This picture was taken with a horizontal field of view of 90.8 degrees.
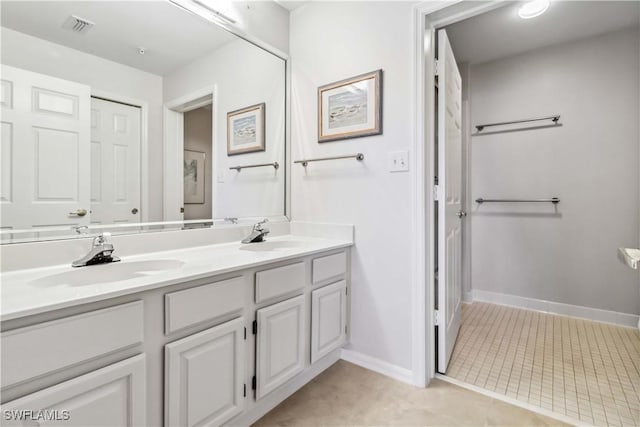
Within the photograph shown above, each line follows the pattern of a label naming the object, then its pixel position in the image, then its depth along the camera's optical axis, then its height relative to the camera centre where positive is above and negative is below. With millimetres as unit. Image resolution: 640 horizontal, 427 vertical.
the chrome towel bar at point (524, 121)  2736 +835
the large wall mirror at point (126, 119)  1170 +442
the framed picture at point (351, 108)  1820 +639
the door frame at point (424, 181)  1657 +171
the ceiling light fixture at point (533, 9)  2051 +1352
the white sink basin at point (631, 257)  1118 -170
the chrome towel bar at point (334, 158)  1866 +341
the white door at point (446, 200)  1755 +76
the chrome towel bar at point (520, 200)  2771 +113
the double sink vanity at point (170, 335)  792 -402
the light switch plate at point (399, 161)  1712 +284
